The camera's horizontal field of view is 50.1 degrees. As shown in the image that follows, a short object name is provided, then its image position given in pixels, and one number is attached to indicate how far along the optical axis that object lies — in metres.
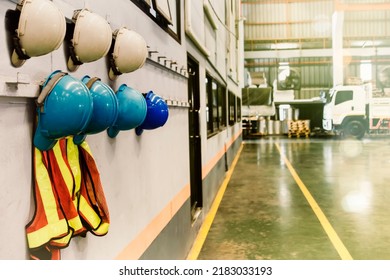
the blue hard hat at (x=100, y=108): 1.60
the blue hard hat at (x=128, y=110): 2.04
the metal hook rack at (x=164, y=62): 2.90
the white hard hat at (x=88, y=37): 1.58
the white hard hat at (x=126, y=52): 2.04
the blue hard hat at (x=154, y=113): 2.53
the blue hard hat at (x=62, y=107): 1.36
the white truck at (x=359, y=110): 17.38
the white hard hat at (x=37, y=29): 1.25
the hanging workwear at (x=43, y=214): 1.41
